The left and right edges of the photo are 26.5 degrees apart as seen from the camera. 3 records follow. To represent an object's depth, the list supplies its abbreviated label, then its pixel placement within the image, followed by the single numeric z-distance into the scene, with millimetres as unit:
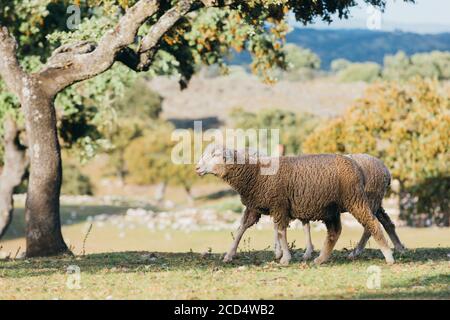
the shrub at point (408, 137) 42438
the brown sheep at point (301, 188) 15875
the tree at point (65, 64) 19328
